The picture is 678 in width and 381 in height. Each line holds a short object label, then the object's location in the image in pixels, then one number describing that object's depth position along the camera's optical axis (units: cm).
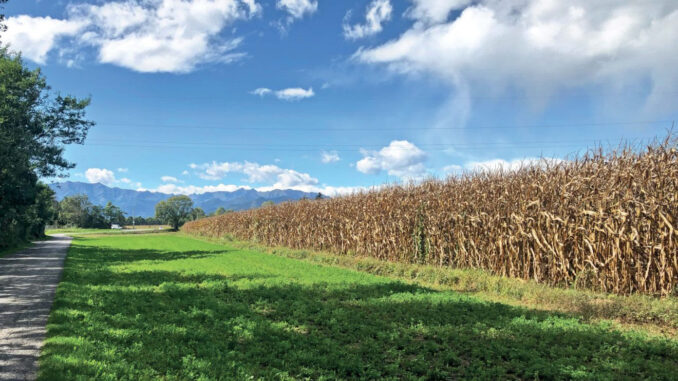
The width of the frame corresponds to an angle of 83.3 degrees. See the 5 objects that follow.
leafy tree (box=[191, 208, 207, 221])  12174
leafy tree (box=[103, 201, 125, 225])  13500
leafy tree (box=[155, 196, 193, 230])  11197
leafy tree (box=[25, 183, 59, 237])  3699
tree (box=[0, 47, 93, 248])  2288
